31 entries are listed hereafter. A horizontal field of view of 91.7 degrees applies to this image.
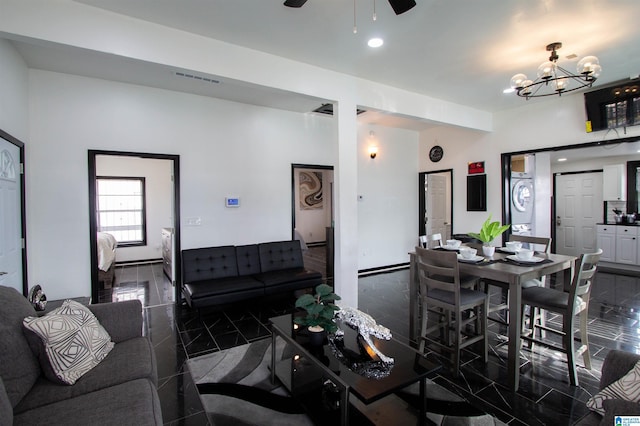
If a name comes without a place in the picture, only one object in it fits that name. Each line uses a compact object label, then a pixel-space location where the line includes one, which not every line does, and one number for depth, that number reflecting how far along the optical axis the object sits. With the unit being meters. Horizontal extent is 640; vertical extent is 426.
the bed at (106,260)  5.28
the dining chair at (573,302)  2.39
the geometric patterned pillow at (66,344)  1.68
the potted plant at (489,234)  2.97
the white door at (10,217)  2.80
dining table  2.38
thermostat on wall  4.76
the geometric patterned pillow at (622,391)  1.29
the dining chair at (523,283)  3.05
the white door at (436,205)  6.90
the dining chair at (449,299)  2.55
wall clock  6.65
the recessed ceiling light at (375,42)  3.13
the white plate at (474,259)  2.78
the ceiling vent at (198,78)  3.79
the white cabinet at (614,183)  6.45
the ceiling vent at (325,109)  5.01
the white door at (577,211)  7.11
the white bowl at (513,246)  3.15
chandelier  2.95
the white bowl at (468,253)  2.85
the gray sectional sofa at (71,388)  1.39
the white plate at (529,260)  2.70
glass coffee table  1.63
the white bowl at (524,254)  2.77
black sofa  3.86
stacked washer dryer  5.85
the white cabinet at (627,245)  5.85
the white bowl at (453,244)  3.29
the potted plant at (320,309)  2.05
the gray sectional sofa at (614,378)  1.21
